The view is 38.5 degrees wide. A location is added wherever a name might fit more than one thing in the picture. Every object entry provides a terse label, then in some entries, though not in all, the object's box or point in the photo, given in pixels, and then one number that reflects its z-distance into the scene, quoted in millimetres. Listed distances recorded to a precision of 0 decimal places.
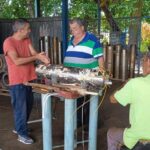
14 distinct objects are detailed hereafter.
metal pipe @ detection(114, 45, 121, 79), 5692
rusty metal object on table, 2372
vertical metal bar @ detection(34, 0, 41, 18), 6614
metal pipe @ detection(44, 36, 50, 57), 5391
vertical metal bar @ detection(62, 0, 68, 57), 4916
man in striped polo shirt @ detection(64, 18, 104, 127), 2876
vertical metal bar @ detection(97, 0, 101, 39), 6224
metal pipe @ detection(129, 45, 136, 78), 5615
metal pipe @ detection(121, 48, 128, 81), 5655
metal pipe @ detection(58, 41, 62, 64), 5330
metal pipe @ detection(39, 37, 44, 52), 5464
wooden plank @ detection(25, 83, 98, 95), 2290
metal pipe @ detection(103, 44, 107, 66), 5789
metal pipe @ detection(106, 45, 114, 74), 5751
